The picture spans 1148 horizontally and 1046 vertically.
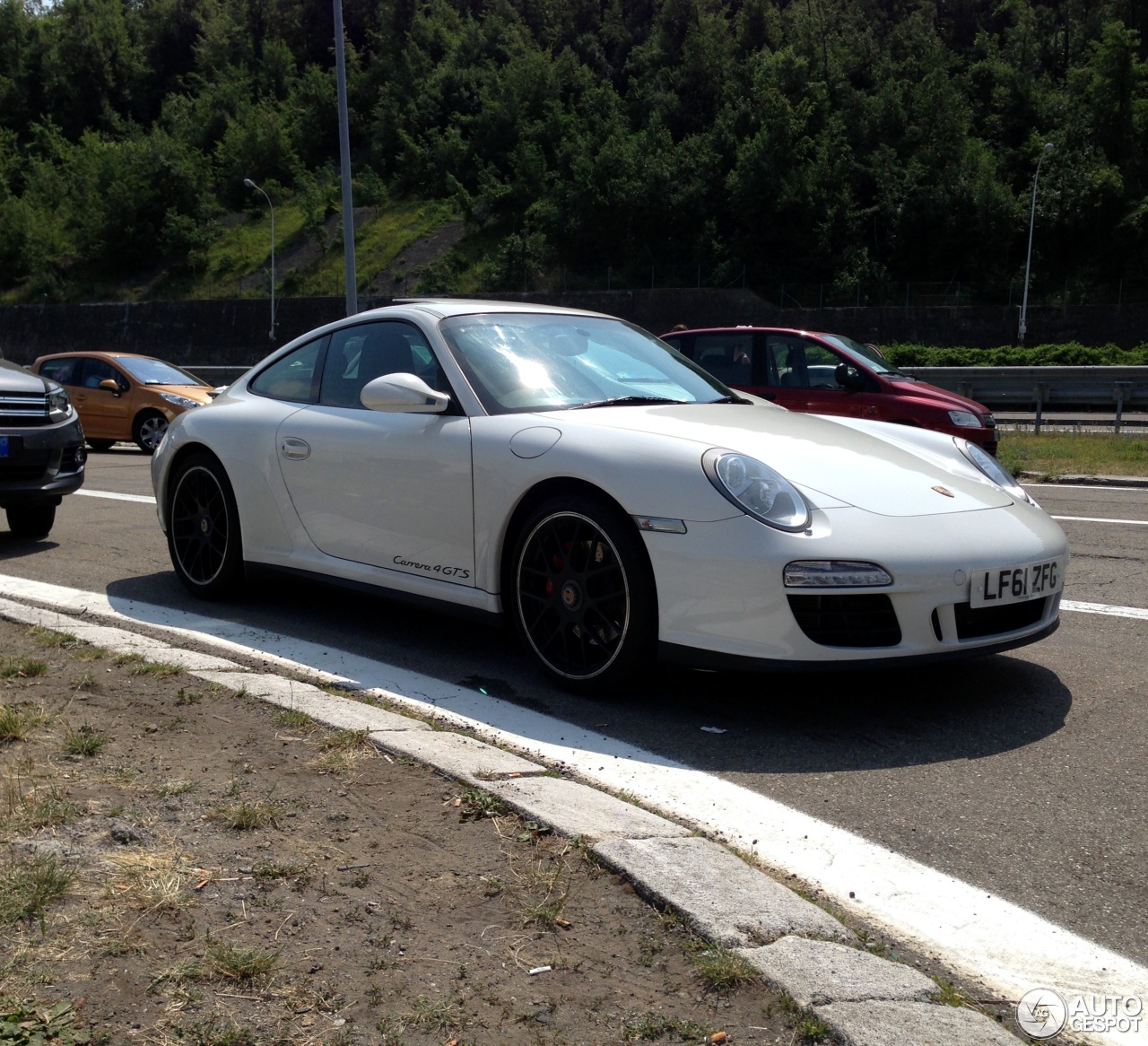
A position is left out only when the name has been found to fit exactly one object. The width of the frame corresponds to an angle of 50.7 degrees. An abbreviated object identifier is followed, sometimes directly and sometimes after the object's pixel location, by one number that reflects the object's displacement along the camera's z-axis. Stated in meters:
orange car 16.64
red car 11.88
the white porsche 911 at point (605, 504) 3.99
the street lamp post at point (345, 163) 21.53
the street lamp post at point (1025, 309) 48.84
